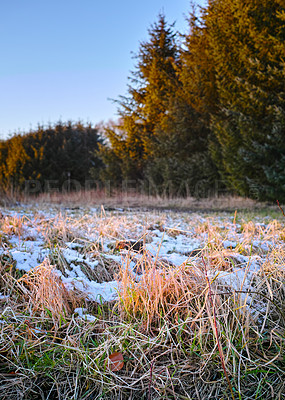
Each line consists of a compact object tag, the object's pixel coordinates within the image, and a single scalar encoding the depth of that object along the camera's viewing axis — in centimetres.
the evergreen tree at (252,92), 695
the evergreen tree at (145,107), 1131
